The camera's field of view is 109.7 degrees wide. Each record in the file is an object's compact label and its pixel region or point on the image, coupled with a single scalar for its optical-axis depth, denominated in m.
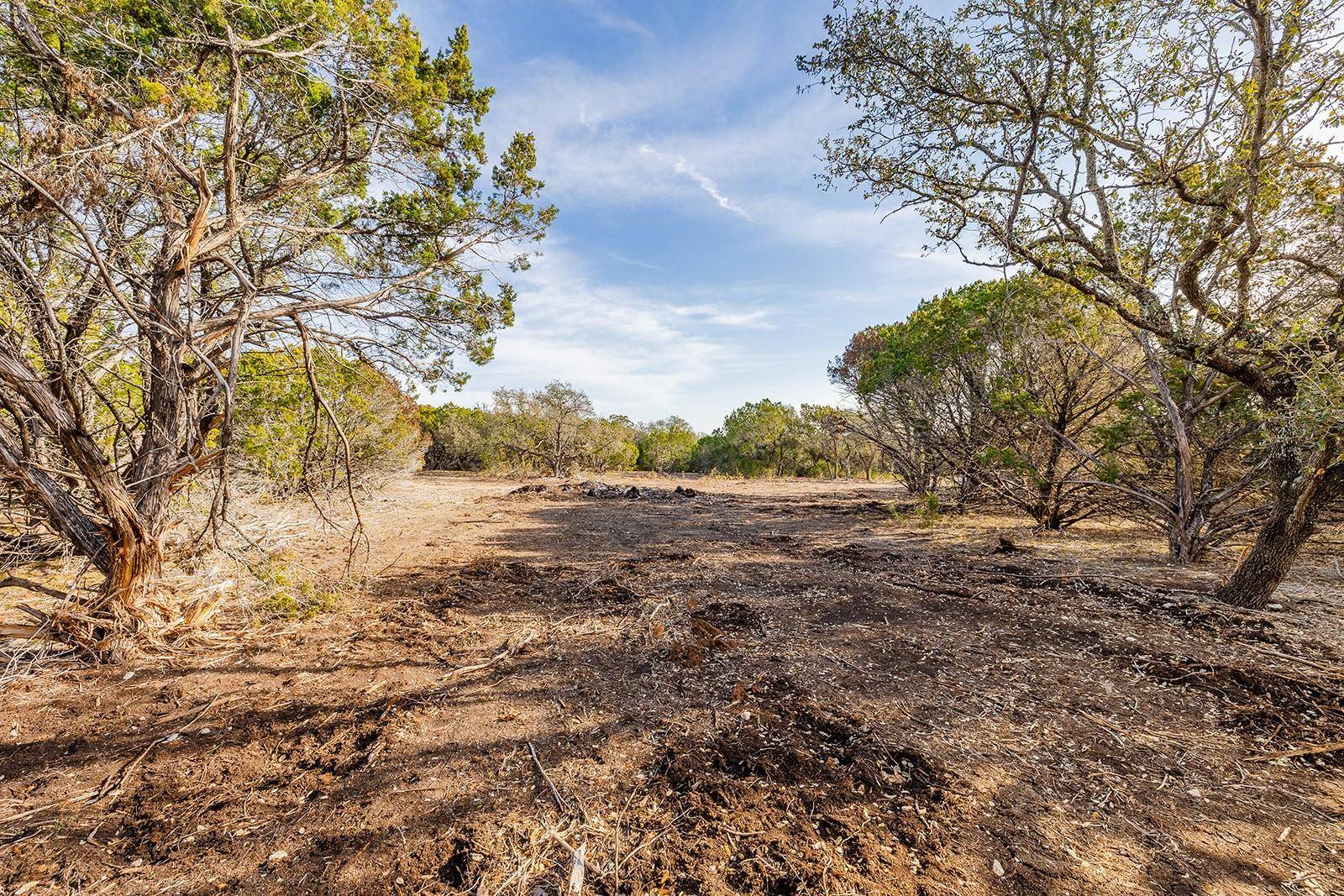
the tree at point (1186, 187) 3.73
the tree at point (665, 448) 38.69
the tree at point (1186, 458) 6.02
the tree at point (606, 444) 27.14
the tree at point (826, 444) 27.73
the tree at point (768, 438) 31.44
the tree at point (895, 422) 12.59
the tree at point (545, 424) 25.44
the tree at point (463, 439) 27.07
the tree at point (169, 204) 3.13
